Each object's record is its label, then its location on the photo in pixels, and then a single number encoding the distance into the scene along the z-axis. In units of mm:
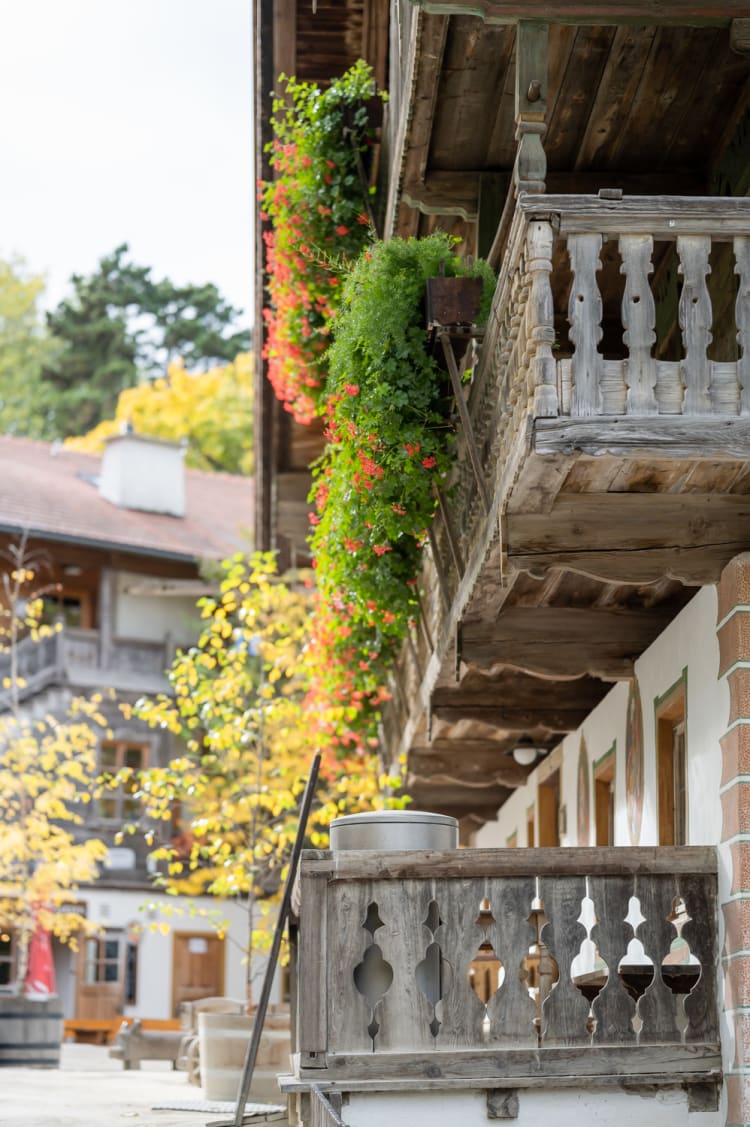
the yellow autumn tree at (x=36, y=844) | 26609
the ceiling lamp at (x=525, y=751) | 14734
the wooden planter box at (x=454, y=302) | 9406
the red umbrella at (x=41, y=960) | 32438
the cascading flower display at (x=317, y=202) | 13547
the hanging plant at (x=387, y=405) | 9836
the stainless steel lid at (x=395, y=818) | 9094
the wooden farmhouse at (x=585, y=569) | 7520
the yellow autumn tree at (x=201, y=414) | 48344
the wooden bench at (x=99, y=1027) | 33556
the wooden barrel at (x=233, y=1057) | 14188
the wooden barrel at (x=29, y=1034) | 22453
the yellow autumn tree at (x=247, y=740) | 16906
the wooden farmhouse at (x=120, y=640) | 35625
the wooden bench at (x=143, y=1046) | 23188
